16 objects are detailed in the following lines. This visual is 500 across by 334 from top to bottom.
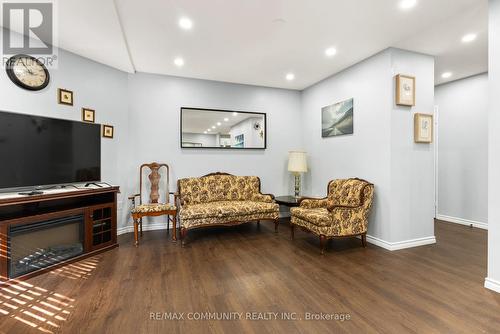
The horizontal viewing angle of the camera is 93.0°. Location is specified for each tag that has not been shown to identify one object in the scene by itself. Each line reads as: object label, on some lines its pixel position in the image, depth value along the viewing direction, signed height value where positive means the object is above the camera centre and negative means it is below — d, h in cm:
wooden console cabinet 227 -53
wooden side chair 335 -55
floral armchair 300 -61
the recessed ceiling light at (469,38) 280 +158
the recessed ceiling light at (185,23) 250 +157
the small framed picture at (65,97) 309 +94
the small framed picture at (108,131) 357 +56
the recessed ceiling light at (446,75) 403 +162
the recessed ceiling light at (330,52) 317 +159
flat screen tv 248 +19
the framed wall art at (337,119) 376 +84
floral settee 342 -57
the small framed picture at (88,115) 335 +75
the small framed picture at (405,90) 307 +103
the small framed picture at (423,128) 320 +56
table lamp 437 +11
